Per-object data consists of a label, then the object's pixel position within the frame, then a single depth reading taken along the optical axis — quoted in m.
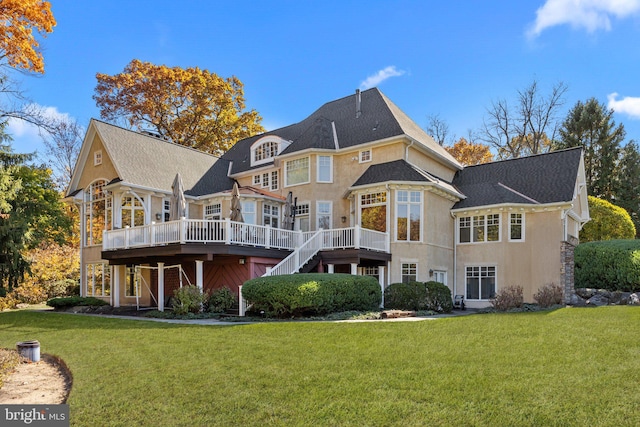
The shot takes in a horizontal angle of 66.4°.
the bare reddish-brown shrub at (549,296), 16.22
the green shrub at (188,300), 16.03
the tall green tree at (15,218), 17.27
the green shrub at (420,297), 16.97
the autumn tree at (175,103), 36.41
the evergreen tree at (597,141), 33.97
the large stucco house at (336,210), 18.38
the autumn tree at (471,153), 38.94
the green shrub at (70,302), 20.38
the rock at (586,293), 17.72
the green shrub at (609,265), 17.84
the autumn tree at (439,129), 39.62
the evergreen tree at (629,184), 33.22
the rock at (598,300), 17.20
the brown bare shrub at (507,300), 15.55
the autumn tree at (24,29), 15.60
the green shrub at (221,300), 16.86
